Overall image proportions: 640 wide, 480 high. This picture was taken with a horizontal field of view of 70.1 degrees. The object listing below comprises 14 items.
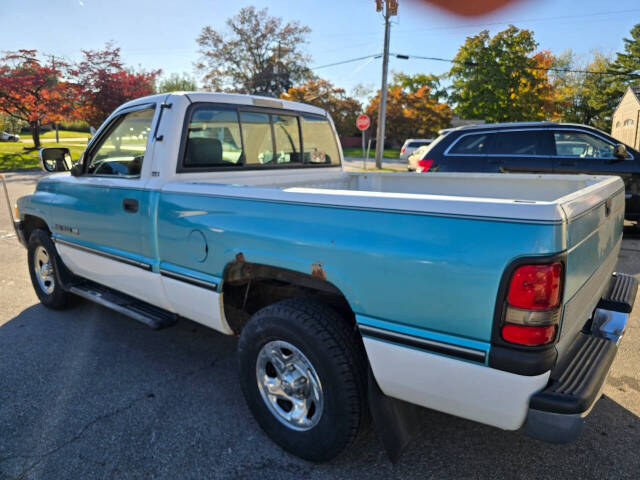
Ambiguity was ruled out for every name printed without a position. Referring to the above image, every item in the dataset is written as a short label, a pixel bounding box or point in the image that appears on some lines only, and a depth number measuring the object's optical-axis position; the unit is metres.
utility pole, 20.95
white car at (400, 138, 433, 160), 26.09
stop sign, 19.92
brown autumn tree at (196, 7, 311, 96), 45.59
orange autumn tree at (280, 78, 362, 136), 41.91
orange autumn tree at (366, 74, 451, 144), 41.66
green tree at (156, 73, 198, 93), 64.75
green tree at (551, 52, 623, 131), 42.09
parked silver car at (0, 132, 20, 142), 45.05
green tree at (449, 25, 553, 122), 33.75
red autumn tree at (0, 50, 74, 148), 25.67
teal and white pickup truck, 1.73
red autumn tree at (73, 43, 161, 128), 25.66
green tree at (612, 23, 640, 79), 41.61
